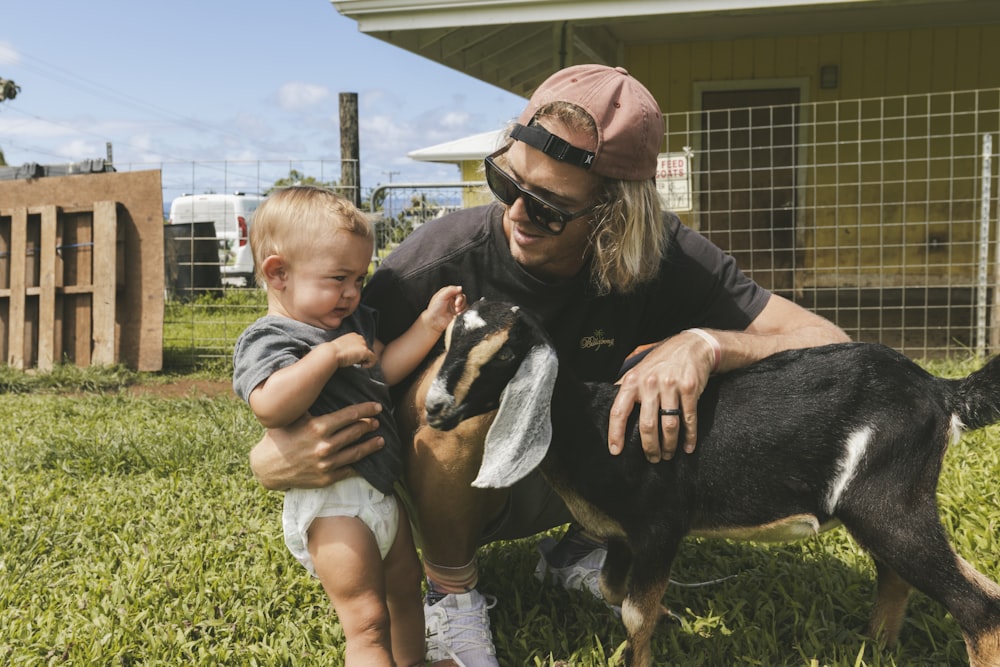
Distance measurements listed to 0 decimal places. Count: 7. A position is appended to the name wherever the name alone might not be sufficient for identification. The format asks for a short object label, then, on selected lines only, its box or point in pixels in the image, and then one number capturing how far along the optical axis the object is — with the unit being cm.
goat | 216
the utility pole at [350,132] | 862
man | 247
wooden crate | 803
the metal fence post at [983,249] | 708
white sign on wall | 799
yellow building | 981
